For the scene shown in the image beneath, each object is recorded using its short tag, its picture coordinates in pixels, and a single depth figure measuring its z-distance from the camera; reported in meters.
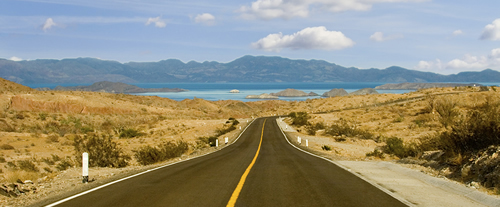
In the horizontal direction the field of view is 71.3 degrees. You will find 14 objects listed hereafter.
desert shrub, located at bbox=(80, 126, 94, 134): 41.08
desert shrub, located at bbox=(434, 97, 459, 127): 36.25
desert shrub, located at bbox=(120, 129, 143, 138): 40.03
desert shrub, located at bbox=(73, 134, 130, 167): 17.72
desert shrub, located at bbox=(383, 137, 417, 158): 20.68
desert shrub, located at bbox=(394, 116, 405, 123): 44.12
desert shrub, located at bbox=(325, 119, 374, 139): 35.85
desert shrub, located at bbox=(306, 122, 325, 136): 41.41
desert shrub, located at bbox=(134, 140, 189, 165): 20.34
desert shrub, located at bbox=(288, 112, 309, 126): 52.96
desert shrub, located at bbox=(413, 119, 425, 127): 38.32
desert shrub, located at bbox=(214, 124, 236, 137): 44.44
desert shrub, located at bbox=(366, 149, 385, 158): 22.47
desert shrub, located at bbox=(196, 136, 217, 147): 31.70
